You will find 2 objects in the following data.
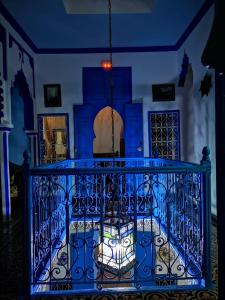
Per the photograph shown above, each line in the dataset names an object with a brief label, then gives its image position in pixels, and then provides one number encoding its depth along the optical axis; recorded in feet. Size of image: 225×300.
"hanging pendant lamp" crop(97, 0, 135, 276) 7.00
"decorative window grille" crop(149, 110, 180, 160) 19.68
